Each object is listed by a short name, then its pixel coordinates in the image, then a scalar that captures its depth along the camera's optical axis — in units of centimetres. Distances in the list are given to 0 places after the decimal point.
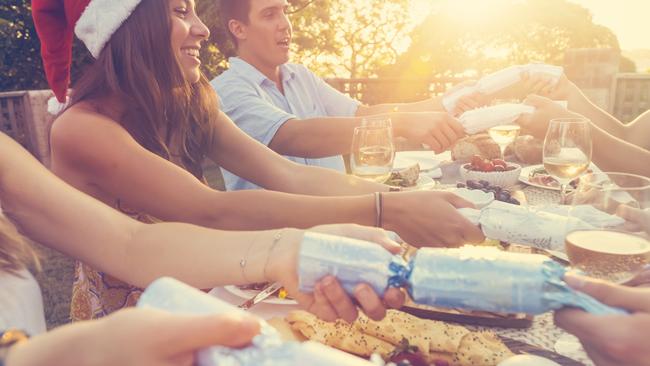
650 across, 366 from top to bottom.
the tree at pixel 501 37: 1341
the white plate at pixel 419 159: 285
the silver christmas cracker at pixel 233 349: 63
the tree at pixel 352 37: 1423
